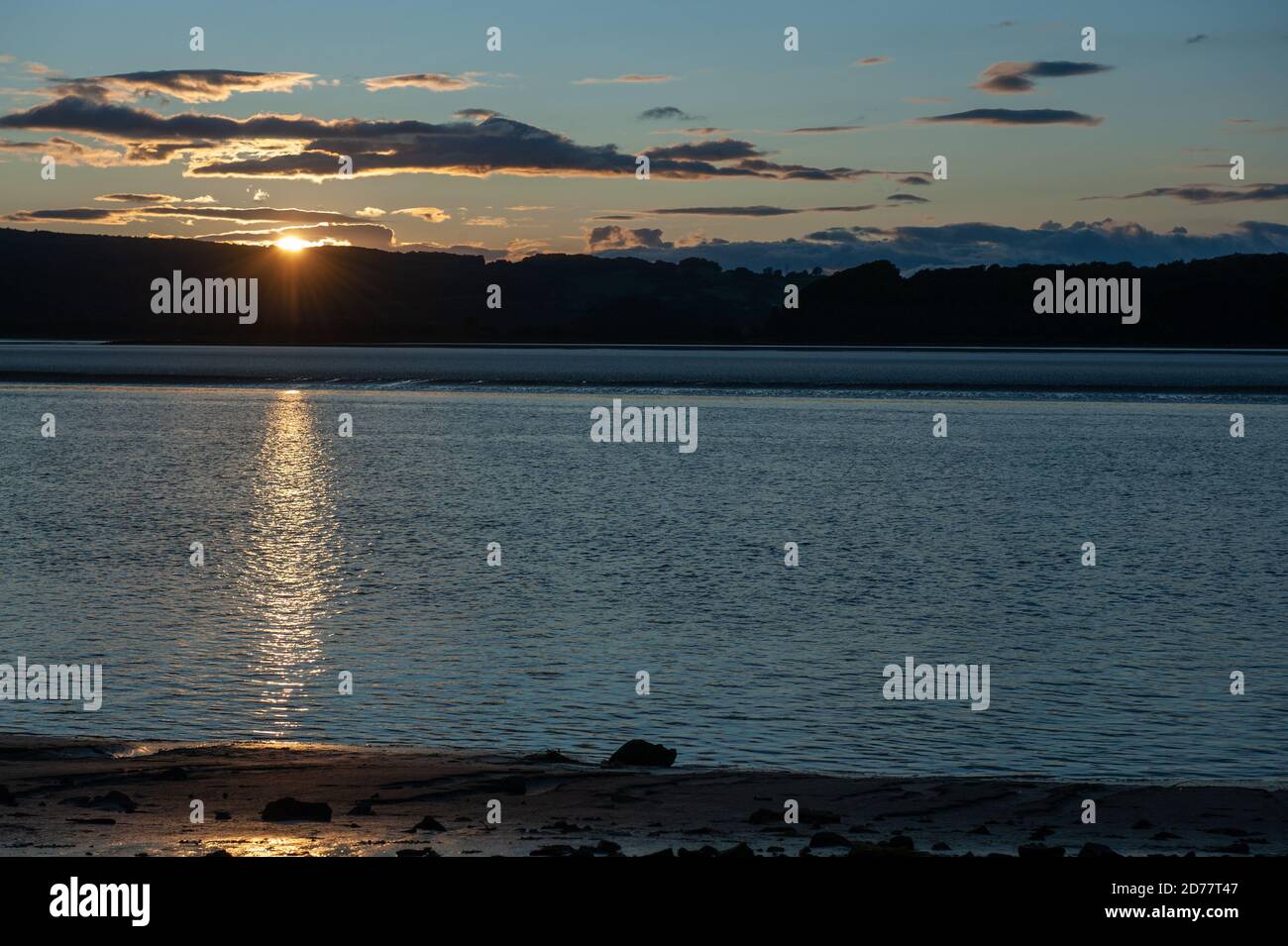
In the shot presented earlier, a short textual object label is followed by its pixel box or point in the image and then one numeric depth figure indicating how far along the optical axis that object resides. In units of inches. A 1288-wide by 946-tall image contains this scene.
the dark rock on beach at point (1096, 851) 530.9
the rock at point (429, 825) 581.6
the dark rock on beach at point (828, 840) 558.3
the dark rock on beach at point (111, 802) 600.7
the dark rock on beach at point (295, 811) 591.5
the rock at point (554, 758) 718.5
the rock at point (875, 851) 516.1
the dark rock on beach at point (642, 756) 708.7
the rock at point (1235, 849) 561.0
